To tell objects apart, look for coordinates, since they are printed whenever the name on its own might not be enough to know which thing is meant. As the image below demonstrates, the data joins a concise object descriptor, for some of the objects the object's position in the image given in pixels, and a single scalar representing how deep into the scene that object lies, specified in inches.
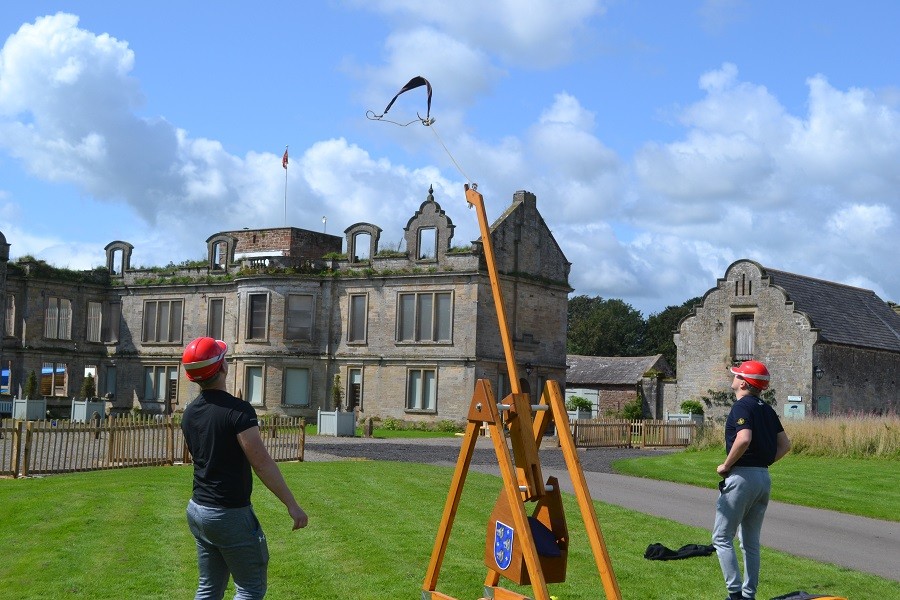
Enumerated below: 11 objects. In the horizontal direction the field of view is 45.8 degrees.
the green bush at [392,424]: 1856.5
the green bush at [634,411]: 1943.9
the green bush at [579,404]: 2178.9
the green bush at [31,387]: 1952.5
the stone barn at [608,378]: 2472.9
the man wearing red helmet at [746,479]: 327.9
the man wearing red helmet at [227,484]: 252.8
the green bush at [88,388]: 2105.1
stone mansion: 1834.4
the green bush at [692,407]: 1786.4
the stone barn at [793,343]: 1689.2
